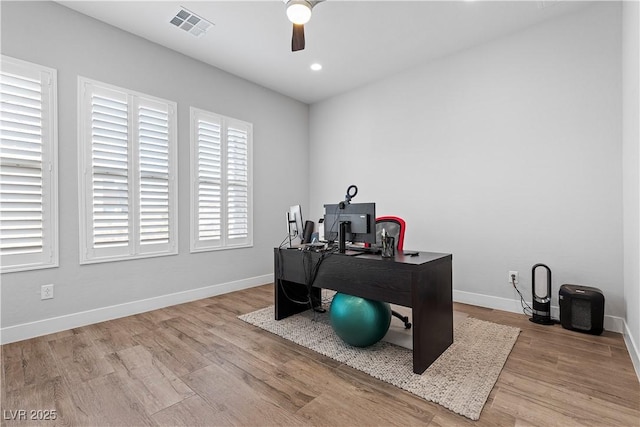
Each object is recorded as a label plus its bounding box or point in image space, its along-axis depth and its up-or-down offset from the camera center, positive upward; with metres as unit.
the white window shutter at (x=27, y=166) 2.57 +0.43
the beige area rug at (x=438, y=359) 1.86 -1.11
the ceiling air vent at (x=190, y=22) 3.02 +2.02
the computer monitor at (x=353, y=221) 2.59 -0.07
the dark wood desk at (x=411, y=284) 2.07 -0.55
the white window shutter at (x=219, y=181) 3.94 +0.45
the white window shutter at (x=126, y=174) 3.04 +0.45
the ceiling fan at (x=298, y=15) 2.18 +1.47
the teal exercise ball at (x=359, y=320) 2.32 -0.84
